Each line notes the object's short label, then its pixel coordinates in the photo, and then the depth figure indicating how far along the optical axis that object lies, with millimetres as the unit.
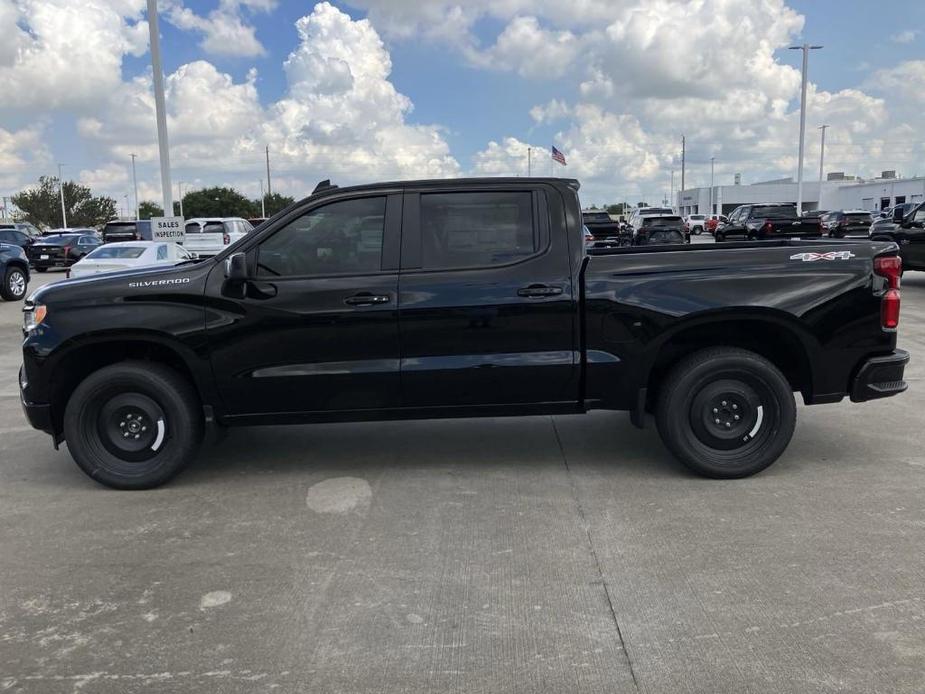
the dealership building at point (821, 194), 77750
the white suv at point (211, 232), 24967
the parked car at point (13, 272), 18484
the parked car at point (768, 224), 27781
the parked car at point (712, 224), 54456
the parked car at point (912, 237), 15625
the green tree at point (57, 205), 76831
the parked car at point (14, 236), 26783
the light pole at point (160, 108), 18203
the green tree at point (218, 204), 94188
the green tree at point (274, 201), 91250
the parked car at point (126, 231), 31984
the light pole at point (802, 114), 41156
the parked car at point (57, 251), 29266
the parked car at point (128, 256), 15859
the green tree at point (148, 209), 109675
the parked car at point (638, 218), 28869
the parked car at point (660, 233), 24141
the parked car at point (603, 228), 26719
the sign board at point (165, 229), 18250
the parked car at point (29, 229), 35906
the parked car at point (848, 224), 30506
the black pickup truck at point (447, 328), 5016
